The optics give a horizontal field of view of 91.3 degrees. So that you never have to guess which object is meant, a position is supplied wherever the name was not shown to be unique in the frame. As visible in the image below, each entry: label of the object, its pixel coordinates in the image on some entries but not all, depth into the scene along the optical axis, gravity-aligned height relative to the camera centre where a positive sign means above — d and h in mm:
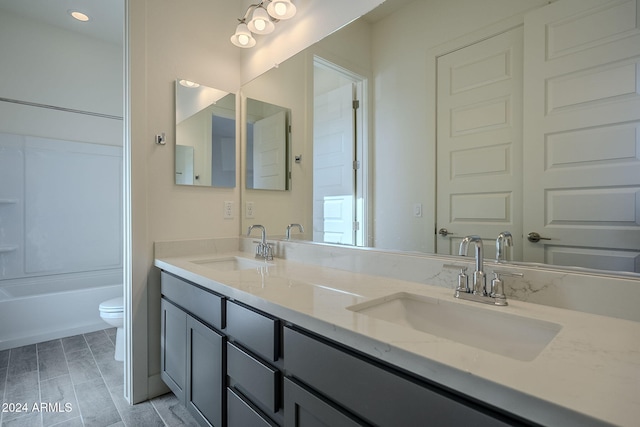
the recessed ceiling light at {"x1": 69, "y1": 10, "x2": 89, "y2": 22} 2667 +1697
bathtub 2496 -823
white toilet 2178 -737
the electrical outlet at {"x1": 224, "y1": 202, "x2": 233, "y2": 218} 2130 +11
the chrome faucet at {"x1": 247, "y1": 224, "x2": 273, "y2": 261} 1811 -222
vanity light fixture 1697 +1097
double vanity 499 -303
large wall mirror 856 +278
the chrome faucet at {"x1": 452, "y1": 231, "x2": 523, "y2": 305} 914 -222
